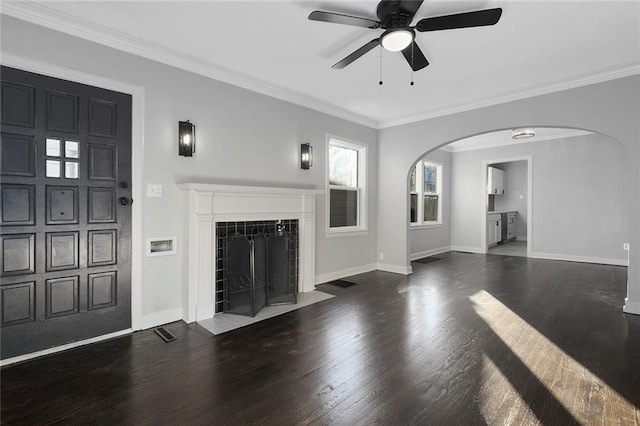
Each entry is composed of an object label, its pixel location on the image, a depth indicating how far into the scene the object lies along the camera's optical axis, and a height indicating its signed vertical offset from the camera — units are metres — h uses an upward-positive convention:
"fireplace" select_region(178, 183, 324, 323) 3.06 -0.18
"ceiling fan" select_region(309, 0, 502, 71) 2.08 +1.38
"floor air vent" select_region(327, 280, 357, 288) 4.48 -1.12
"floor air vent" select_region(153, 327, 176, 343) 2.70 -1.17
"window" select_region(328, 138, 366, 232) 4.96 +0.43
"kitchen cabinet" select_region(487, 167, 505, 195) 8.39 +0.91
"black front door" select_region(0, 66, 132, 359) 2.30 -0.03
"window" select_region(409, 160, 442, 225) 6.98 +0.42
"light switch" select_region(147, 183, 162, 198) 2.94 +0.19
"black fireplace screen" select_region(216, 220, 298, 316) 3.32 -0.65
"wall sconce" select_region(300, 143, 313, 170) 4.28 +0.79
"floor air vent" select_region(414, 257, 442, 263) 6.47 -1.08
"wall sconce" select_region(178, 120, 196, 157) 3.11 +0.75
